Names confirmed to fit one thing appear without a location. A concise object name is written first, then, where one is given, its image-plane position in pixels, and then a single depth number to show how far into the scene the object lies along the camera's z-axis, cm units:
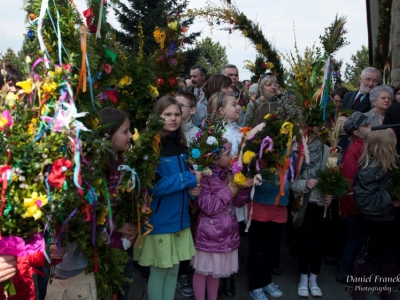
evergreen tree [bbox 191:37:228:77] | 4253
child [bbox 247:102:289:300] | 411
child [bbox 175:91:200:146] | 466
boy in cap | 444
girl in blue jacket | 341
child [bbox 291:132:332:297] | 430
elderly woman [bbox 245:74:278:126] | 550
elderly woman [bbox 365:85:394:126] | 517
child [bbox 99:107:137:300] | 299
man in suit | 598
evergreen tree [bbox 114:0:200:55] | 1930
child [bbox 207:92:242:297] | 432
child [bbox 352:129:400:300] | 405
